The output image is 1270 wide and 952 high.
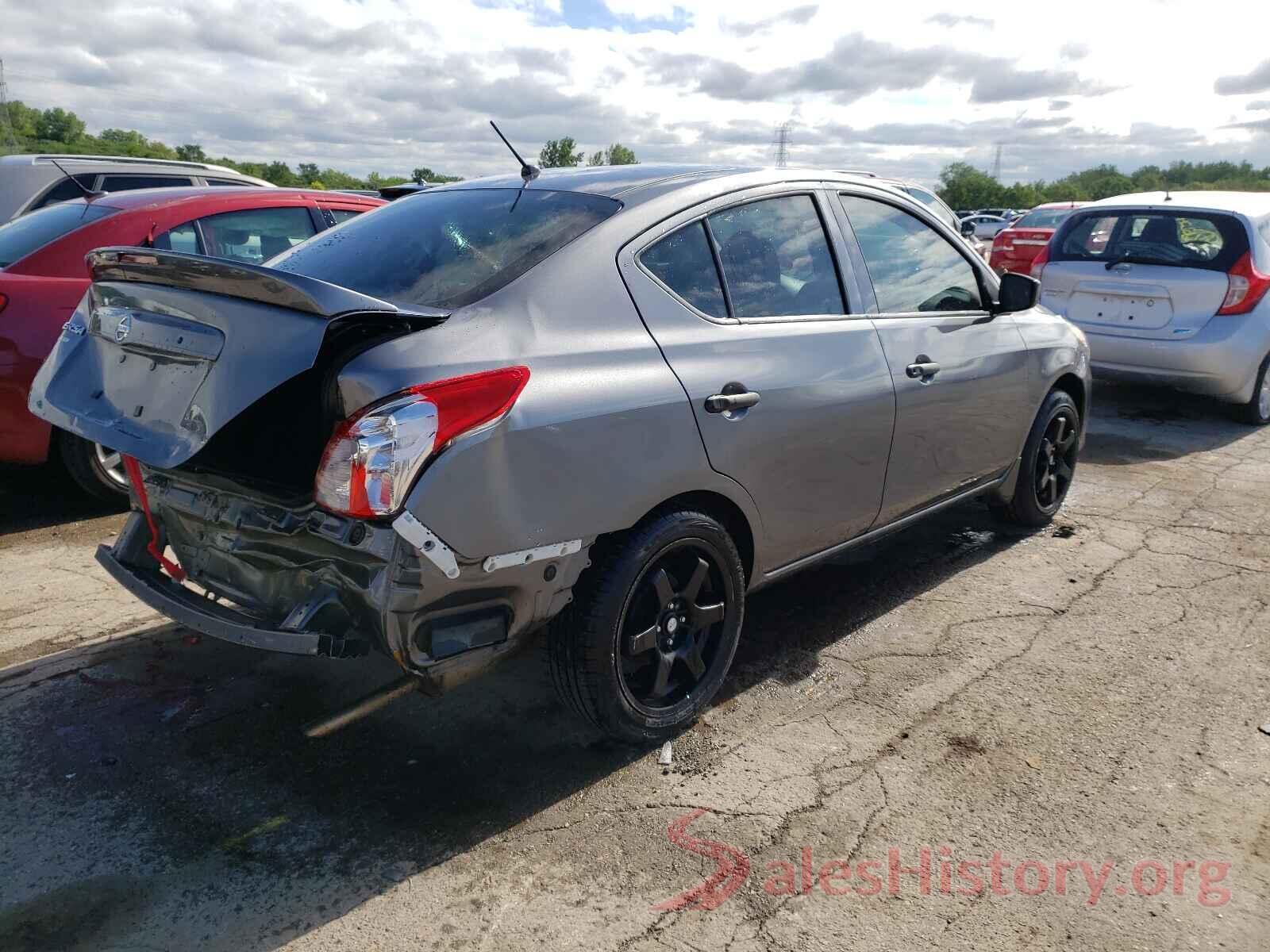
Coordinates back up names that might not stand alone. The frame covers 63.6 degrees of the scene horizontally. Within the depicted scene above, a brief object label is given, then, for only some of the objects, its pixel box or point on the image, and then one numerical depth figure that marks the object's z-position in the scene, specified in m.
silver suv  9.21
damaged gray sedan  2.53
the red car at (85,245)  4.98
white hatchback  7.36
